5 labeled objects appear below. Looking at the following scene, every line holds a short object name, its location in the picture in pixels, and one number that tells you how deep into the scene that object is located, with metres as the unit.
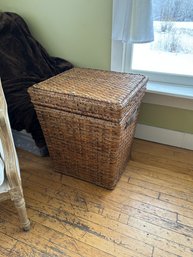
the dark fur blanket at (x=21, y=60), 1.39
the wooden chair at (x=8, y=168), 0.74
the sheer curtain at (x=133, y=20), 1.10
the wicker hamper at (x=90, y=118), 0.94
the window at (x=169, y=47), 1.21
